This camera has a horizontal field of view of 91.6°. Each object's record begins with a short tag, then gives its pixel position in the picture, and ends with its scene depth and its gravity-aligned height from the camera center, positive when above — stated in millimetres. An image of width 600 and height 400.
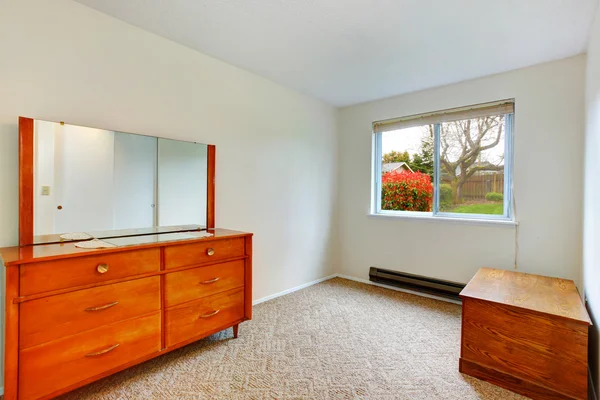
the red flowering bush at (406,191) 3298 +103
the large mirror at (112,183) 1711 +90
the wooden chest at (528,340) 1560 -801
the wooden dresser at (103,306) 1310 -601
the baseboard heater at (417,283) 2988 -906
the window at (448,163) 2811 +403
